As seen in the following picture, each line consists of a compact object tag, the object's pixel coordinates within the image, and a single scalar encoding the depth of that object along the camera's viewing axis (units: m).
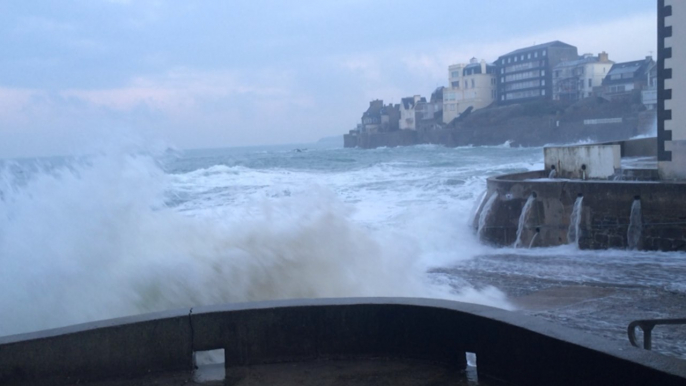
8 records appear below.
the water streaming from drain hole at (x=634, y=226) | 12.08
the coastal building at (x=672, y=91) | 13.42
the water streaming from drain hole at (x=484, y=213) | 14.16
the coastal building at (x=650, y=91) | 62.38
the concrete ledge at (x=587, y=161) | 14.43
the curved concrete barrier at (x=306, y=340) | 3.41
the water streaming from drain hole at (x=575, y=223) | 12.81
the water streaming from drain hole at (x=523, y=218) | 13.48
